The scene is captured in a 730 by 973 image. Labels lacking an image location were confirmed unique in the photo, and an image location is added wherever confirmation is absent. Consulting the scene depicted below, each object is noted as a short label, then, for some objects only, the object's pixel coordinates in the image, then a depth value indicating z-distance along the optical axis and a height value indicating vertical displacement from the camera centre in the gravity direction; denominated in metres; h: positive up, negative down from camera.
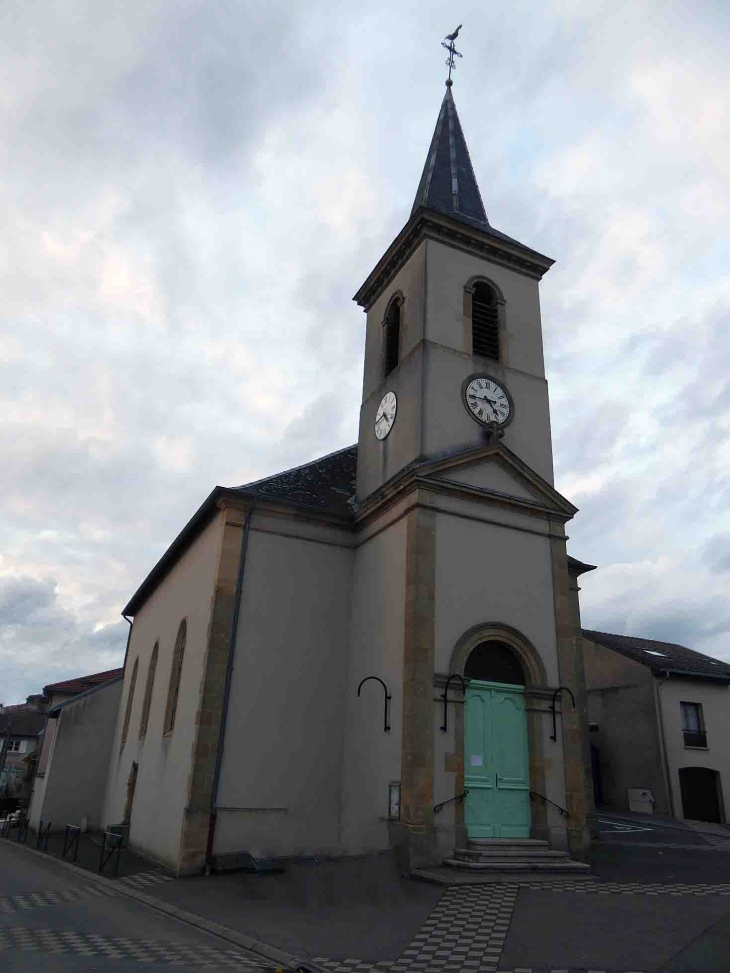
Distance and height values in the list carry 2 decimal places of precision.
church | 12.56 +2.95
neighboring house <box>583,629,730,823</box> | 25.47 +2.52
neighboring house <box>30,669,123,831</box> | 22.20 +0.59
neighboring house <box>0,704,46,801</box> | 53.67 +3.24
